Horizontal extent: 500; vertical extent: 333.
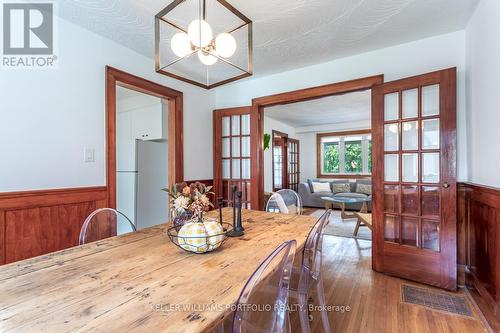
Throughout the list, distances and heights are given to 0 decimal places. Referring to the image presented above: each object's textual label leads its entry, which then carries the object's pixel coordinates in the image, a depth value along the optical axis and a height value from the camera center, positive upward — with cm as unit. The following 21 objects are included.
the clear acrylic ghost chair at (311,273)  130 -63
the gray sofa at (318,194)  601 -72
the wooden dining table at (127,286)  64 -42
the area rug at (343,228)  382 -110
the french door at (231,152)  353 +22
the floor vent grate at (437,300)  185 -111
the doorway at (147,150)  313 +24
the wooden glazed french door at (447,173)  210 -7
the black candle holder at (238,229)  146 -39
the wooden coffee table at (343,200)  414 -70
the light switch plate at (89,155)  219 +11
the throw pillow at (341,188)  622 -57
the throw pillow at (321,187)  645 -57
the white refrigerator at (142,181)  326 -19
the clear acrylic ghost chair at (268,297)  75 -45
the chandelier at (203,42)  136 +125
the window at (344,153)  689 +38
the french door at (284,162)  677 +13
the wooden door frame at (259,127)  311 +57
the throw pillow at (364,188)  596 -56
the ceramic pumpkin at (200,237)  113 -33
